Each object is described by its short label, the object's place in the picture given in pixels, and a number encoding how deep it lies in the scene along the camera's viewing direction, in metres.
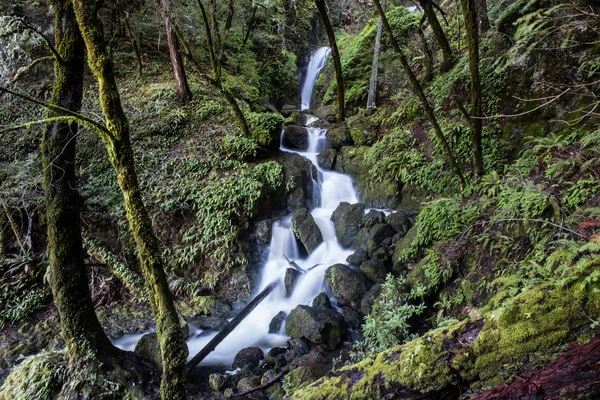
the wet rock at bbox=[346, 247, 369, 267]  7.35
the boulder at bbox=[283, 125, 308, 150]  11.33
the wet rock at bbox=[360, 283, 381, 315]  6.27
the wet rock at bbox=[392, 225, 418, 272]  6.69
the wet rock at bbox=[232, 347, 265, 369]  5.79
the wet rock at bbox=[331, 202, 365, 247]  8.37
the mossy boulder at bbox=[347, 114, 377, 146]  10.29
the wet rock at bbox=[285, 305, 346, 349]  5.91
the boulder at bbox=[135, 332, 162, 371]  5.47
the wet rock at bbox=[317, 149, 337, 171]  10.49
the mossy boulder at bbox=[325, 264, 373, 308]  6.58
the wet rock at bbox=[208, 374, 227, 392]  5.28
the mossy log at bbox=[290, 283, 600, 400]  2.00
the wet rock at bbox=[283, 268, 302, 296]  7.64
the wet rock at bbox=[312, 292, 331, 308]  6.80
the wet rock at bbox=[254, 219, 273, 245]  8.53
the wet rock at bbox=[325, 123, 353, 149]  10.78
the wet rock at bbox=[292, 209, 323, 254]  8.42
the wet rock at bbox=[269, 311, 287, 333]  6.74
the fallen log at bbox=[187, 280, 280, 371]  5.85
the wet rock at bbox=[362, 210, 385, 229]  8.05
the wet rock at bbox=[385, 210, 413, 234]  7.63
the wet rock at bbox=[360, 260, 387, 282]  6.77
